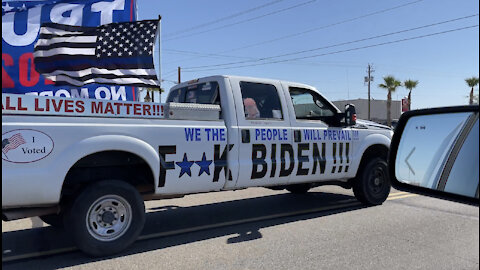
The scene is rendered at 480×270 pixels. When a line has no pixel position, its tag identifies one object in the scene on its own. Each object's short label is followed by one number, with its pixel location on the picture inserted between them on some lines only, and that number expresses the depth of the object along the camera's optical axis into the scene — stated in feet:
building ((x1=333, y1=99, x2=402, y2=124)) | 211.41
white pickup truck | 12.50
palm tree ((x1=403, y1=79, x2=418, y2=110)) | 175.73
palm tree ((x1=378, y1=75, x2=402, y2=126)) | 171.73
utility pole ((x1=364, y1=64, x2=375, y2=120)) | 205.68
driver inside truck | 17.78
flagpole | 27.43
